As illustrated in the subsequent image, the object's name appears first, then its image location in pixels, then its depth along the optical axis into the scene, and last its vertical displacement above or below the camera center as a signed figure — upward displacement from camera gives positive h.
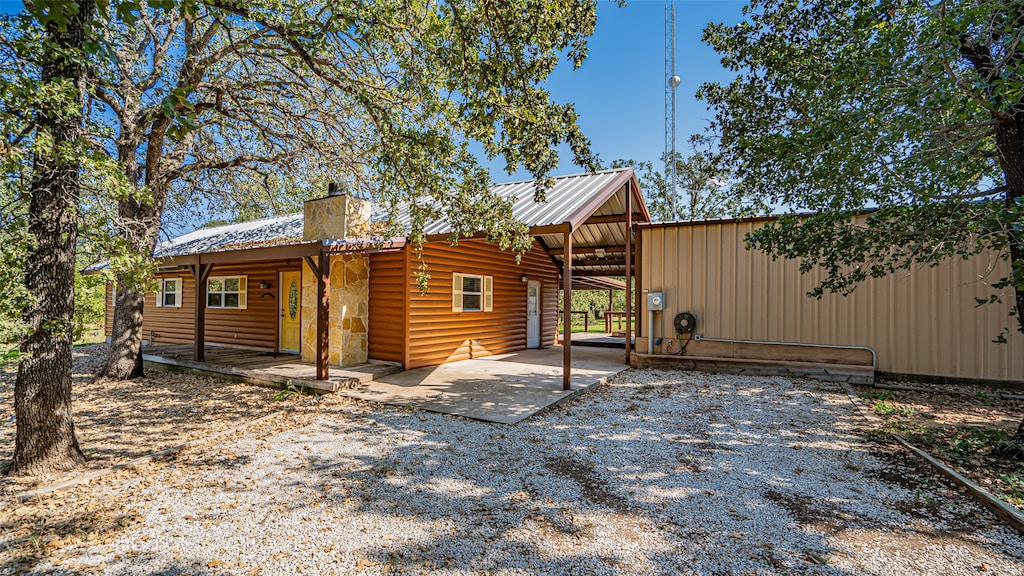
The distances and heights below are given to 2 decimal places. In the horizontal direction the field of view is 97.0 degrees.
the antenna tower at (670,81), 14.45 +7.42
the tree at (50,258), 3.29 +0.27
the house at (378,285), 7.68 +0.25
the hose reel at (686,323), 8.38 -0.42
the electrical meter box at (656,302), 8.61 -0.04
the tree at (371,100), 4.34 +2.45
